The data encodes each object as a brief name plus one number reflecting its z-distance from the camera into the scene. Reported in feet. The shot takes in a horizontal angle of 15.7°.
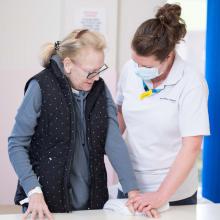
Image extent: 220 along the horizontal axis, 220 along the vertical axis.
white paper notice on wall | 14.89
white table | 8.87
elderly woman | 8.93
